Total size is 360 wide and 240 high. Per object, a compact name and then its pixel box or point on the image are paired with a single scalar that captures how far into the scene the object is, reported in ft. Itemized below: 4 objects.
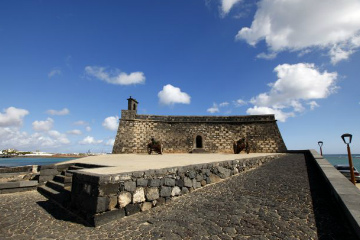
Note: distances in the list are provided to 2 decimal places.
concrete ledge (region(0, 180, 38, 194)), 20.75
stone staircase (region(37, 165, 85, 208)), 16.28
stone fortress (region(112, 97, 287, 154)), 63.98
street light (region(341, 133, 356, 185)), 27.12
